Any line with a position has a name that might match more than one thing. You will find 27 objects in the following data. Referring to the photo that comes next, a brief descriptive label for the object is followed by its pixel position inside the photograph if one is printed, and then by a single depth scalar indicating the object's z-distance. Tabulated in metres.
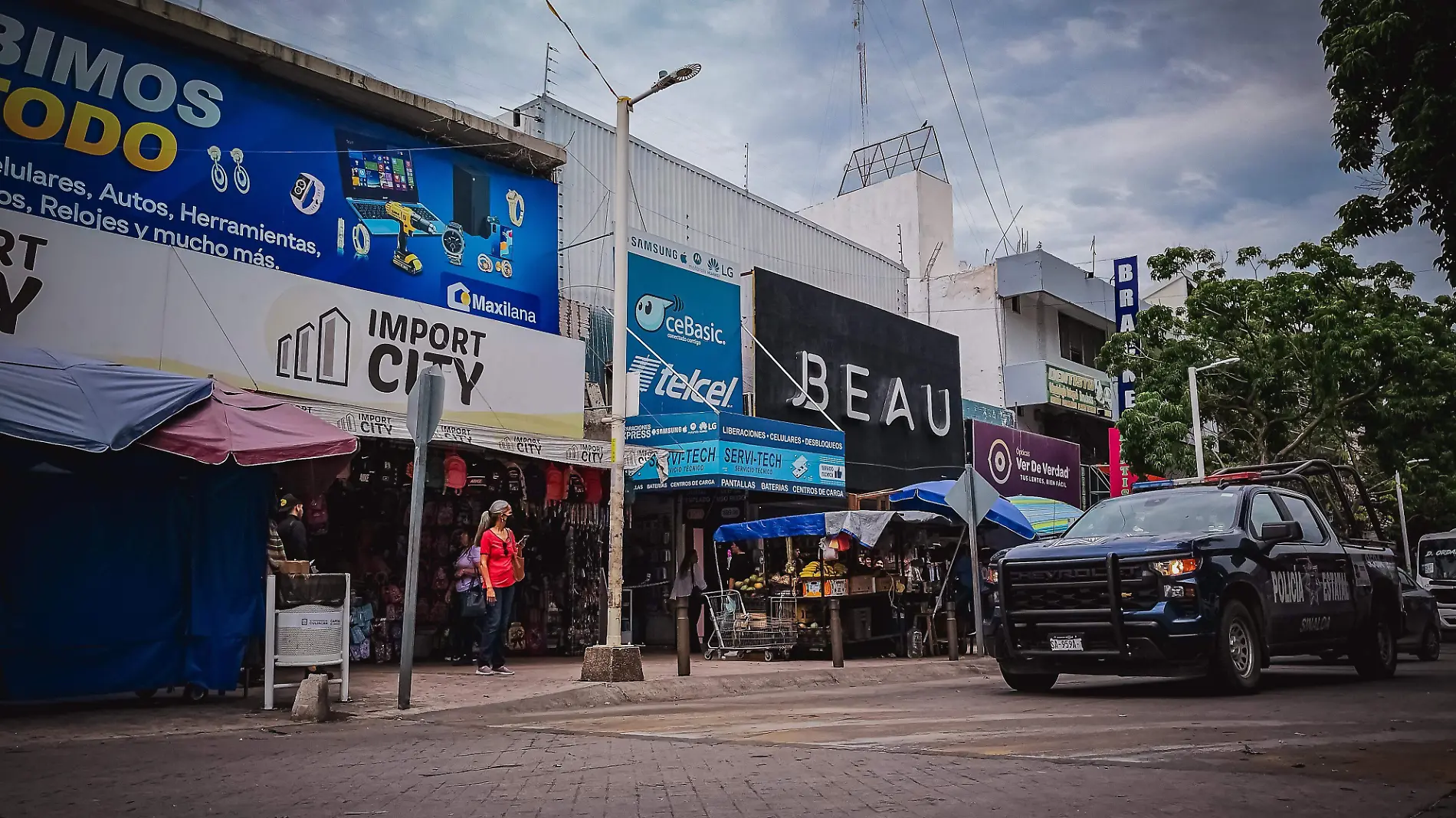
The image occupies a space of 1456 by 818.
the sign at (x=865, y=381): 23.92
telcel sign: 20.69
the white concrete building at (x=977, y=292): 34.34
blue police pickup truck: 9.49
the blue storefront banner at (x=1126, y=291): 35.69
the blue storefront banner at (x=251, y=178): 13.23
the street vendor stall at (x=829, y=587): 17.31
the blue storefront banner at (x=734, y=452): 18.61
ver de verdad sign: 30.44
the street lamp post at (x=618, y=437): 12.33
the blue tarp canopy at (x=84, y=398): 8.73
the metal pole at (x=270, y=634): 9.59
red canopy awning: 9.46
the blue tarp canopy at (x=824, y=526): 17.08
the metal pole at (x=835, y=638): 15.38
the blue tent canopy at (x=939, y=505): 19.03
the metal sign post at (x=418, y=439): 9.95
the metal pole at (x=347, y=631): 10.09
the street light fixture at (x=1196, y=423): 26.14
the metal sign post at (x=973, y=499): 15.90
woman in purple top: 14.25
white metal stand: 9.61
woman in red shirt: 13.27
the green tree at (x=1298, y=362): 26.20
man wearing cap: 12.34
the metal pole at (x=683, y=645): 13.69
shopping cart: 17.31
